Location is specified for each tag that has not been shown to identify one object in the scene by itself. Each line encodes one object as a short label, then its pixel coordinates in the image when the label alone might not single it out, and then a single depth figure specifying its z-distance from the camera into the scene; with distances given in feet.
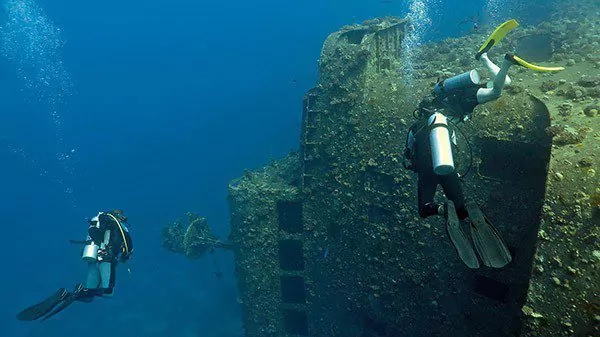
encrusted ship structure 18.66
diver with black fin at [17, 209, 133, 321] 33.17
